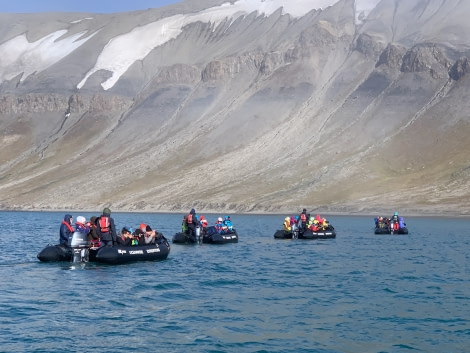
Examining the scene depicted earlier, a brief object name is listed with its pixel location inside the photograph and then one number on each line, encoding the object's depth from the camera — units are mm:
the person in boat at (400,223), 71100
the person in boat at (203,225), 55656
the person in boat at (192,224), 54531
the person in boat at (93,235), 38156
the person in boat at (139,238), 41281
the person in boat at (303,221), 61875
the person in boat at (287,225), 61344
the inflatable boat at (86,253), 37875
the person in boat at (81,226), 38344
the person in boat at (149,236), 41688
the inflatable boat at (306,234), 61531
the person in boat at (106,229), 37781
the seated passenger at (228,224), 57812
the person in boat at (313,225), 61900
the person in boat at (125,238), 39531
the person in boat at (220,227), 56578
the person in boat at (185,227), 54594
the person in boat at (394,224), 70500
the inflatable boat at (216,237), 55406
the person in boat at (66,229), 38562
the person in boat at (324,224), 62597
